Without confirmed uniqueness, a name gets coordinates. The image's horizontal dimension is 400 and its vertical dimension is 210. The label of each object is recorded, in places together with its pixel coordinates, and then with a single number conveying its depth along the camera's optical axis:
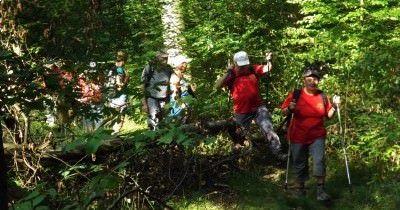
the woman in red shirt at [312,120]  7.57
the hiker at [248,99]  9.05
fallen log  7.07
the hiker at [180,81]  9.18
